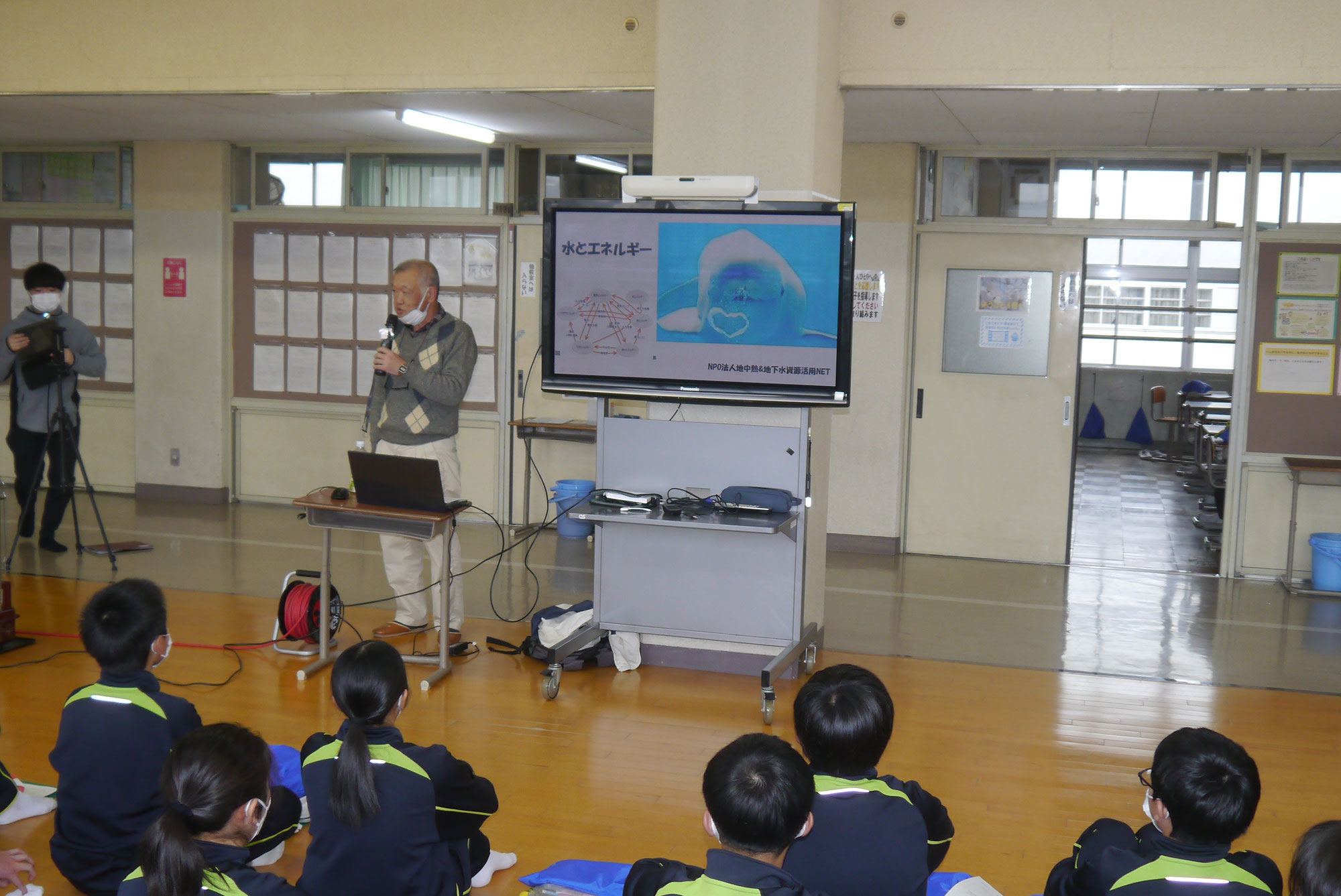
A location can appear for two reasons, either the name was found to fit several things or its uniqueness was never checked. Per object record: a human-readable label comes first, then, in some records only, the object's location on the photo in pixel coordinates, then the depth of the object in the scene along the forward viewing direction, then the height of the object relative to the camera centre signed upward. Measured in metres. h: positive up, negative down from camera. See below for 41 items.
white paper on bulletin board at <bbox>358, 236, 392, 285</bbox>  7.77 +0.64
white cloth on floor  4.84 -1.18
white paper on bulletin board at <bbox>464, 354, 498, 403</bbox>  7.69 -0.16
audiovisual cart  4.62 -0.75
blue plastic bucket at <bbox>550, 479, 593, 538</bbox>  7.13 -0.83
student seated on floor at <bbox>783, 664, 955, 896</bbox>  2.08 -0.79
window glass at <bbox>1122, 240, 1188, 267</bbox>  13.94 +1.53
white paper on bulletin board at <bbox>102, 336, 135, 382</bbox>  8.27 -0.08
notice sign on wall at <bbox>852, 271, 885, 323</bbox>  7.02 +0.46
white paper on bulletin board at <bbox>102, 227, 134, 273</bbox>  8.19 +0.68
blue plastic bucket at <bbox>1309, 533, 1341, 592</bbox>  6.27 -0.94
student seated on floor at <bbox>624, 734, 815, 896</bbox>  1.76 -0.70
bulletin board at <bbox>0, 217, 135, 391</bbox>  8.23 +0.55
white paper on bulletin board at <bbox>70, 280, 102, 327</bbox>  8.31 +0.32
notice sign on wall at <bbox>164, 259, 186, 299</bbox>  8.02 +0.49
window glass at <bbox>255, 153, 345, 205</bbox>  7.83 +1.18
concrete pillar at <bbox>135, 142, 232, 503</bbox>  7.93 +0.15
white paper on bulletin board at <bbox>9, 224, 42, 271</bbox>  8.41 +0.71
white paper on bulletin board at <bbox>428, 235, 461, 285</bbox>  7.65 +0.67
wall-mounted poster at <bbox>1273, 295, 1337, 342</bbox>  6.49 +0.38
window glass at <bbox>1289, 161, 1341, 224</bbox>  6.48 +1.09
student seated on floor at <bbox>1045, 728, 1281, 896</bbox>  1.94 -0.76
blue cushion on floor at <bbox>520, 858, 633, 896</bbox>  2.87 -1.29
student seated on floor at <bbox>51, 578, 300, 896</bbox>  2.57 -0.88
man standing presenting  4.86 -0.17
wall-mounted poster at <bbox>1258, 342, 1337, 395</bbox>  6.52 +0.10
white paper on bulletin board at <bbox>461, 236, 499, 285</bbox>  7.60 +0.64
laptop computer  4.36 -0.47
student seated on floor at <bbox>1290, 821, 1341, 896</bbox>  1.62 -0.67
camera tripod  6.10 -0.57
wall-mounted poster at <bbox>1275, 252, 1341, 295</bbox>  6.46 +0.63
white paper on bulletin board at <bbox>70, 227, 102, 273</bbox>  8.25 +0.69
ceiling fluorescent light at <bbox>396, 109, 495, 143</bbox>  6.43 +1.34
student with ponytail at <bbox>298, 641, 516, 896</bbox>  2.20 -0.85
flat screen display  4.41 +0.26
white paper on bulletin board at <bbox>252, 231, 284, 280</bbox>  7.96 +0.66
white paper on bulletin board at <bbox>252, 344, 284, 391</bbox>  8.05 -0.11
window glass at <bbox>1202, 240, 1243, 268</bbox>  13.96 +1.57
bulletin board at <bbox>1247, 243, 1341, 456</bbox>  6.49 +0.20
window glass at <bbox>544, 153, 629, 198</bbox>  7.45 +1.21
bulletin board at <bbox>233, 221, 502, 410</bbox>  7.67 +0.38
